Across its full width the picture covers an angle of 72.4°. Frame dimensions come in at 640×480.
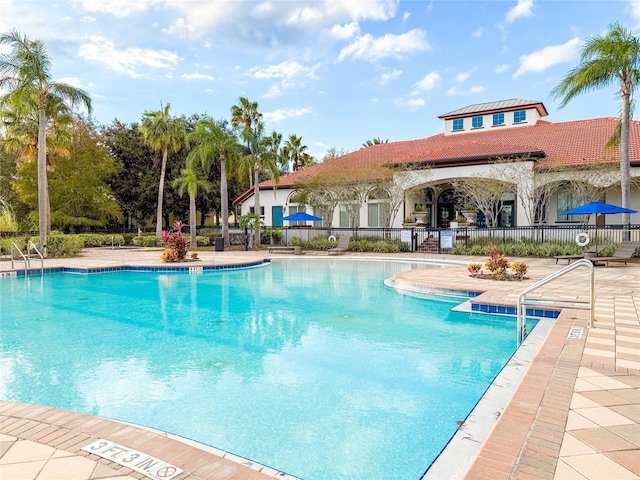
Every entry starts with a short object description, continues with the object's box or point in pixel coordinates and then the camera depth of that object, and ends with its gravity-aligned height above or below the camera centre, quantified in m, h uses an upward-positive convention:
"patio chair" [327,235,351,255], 22.87 -0.74
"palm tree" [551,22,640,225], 15.21 +5.54
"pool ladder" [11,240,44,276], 14.55 -1.20
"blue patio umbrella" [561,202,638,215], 15.78 +0.64
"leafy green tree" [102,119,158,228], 35.94 +5.00
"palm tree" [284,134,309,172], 45.09 +8.37
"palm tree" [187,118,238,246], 23.64 +4.60
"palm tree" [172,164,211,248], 25.84 +2.60
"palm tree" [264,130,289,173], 25.14 +7.03
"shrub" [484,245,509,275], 11.11 -0.93
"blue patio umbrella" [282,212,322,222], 25.00 +0.72
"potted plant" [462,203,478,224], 22.31 +0.81
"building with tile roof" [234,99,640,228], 20.73 +2.84
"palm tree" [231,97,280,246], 24.22 +4.23
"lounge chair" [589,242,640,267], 13.94 -0.89
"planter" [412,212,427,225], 23.89 +0.69
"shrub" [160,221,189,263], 16.61 -0.63
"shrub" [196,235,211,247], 29.69 -0.66
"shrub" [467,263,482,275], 11.82 -1.08
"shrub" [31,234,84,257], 19.95 -0.64
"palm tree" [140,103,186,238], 29.77 +6.84
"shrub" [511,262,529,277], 10.65 -1.00
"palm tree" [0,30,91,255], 17.69 +6.22
